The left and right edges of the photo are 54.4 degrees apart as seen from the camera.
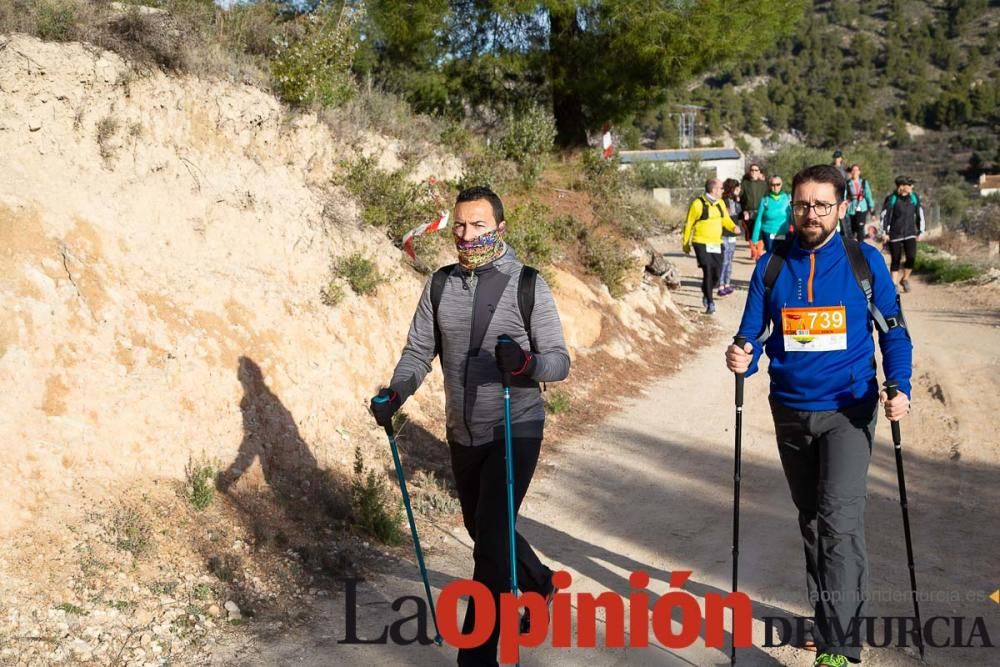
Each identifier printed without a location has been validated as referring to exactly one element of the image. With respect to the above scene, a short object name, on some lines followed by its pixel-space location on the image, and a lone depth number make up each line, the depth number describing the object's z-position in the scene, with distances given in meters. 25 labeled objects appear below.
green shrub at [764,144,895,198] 56.47
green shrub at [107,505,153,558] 5.36
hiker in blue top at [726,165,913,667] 4.33
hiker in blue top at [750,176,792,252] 14.95
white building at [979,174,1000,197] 50.47
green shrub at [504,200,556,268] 11.59
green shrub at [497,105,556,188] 14.24
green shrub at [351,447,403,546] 6.39
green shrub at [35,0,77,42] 7.55
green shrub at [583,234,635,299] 13.16
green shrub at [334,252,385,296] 8.76
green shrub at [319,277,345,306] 8.35
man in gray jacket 4.39
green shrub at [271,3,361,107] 9.68
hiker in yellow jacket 14.32
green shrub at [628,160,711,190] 47.46
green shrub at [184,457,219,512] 5.96
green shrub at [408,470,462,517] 7.02
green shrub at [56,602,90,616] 4.80
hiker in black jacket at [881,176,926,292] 15.21
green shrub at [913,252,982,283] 18.58
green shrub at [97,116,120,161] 7.46
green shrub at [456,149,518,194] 12.55
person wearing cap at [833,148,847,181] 16.41
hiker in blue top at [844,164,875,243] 16.14
